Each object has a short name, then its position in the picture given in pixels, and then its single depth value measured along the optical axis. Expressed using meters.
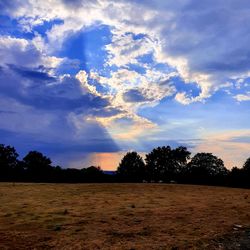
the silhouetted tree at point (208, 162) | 55.42
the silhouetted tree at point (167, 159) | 55.03
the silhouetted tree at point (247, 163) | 51.29
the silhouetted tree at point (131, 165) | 52.53
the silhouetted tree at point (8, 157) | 52.65
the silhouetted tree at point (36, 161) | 47.60
